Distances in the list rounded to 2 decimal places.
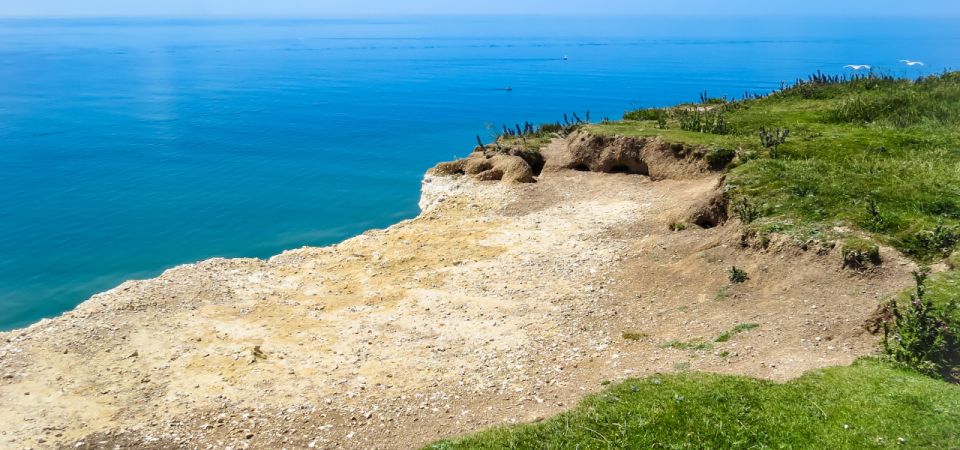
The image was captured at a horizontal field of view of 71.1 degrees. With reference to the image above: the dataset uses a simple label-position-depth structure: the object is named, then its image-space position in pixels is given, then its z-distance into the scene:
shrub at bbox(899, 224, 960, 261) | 17.11
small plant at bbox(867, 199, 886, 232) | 18.66
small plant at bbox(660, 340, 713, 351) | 15.10
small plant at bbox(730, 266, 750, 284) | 18.44
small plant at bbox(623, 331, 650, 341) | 16.48
